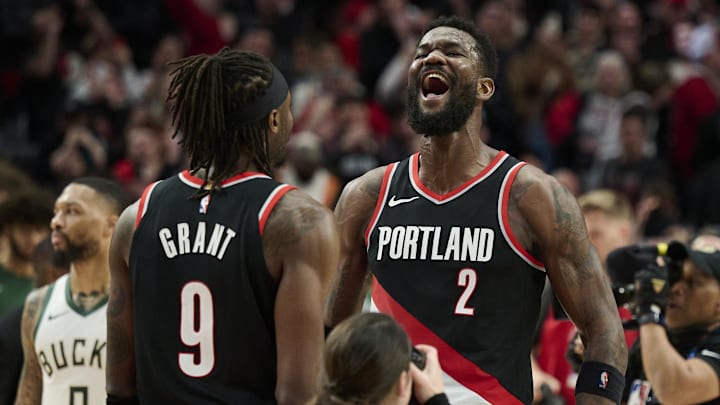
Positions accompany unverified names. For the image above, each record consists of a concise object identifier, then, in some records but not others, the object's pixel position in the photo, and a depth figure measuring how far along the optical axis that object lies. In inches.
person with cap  435.5
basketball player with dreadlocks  303.4
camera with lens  444.5
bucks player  423.8
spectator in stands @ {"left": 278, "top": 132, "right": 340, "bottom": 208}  861.2
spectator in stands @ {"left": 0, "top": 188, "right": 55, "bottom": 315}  602.2
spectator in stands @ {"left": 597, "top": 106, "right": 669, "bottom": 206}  864.3
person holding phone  281.4
